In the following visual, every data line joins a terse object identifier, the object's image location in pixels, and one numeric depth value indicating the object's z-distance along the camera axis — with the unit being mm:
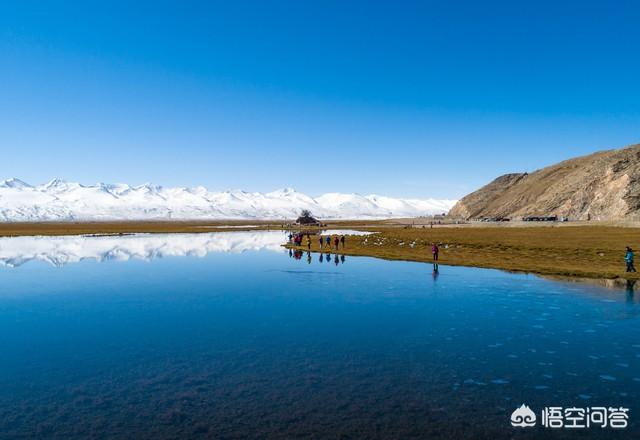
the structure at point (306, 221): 190262
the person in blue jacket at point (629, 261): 36281
